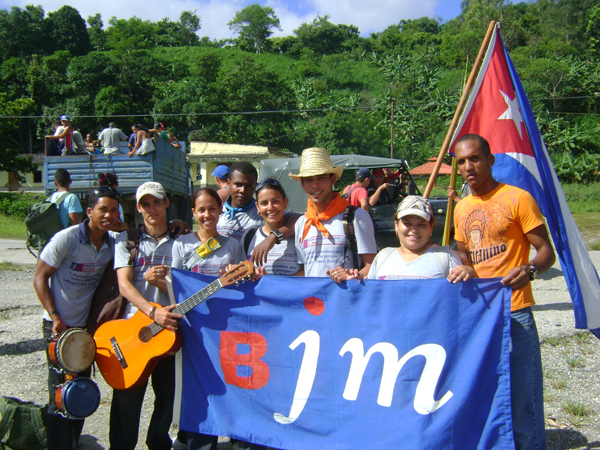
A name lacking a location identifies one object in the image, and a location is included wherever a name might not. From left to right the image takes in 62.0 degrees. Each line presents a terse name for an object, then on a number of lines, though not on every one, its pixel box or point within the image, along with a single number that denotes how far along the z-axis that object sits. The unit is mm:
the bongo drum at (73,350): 3062
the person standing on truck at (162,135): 13687
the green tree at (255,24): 107438
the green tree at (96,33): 94812
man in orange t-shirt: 2678
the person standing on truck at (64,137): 12891
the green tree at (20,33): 74312
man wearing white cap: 3182
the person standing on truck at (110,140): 13422
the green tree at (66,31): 86188
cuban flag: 3070
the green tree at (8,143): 30303
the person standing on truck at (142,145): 12781
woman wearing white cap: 2799
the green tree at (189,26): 115250
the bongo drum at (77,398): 3025
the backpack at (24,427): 3254
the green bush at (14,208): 23859
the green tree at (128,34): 89600
